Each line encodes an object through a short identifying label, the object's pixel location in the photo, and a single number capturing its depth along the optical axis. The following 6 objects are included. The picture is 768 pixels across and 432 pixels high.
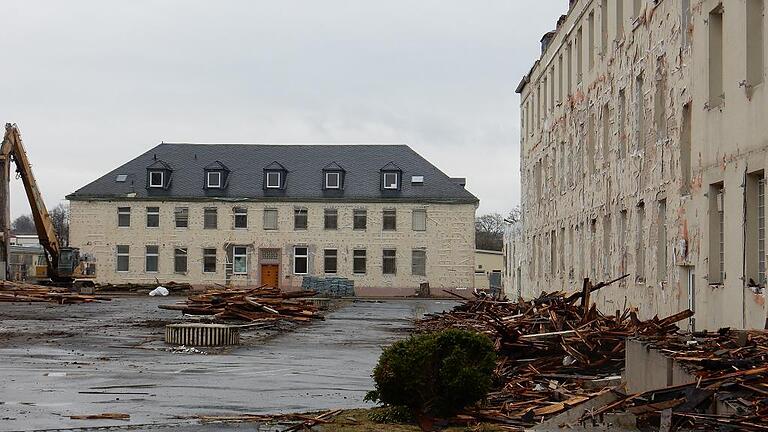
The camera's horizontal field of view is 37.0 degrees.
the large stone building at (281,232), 75.44
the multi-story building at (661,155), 17.12
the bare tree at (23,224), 187.12
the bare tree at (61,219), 139.62
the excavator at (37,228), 56.66
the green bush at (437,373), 11.86
